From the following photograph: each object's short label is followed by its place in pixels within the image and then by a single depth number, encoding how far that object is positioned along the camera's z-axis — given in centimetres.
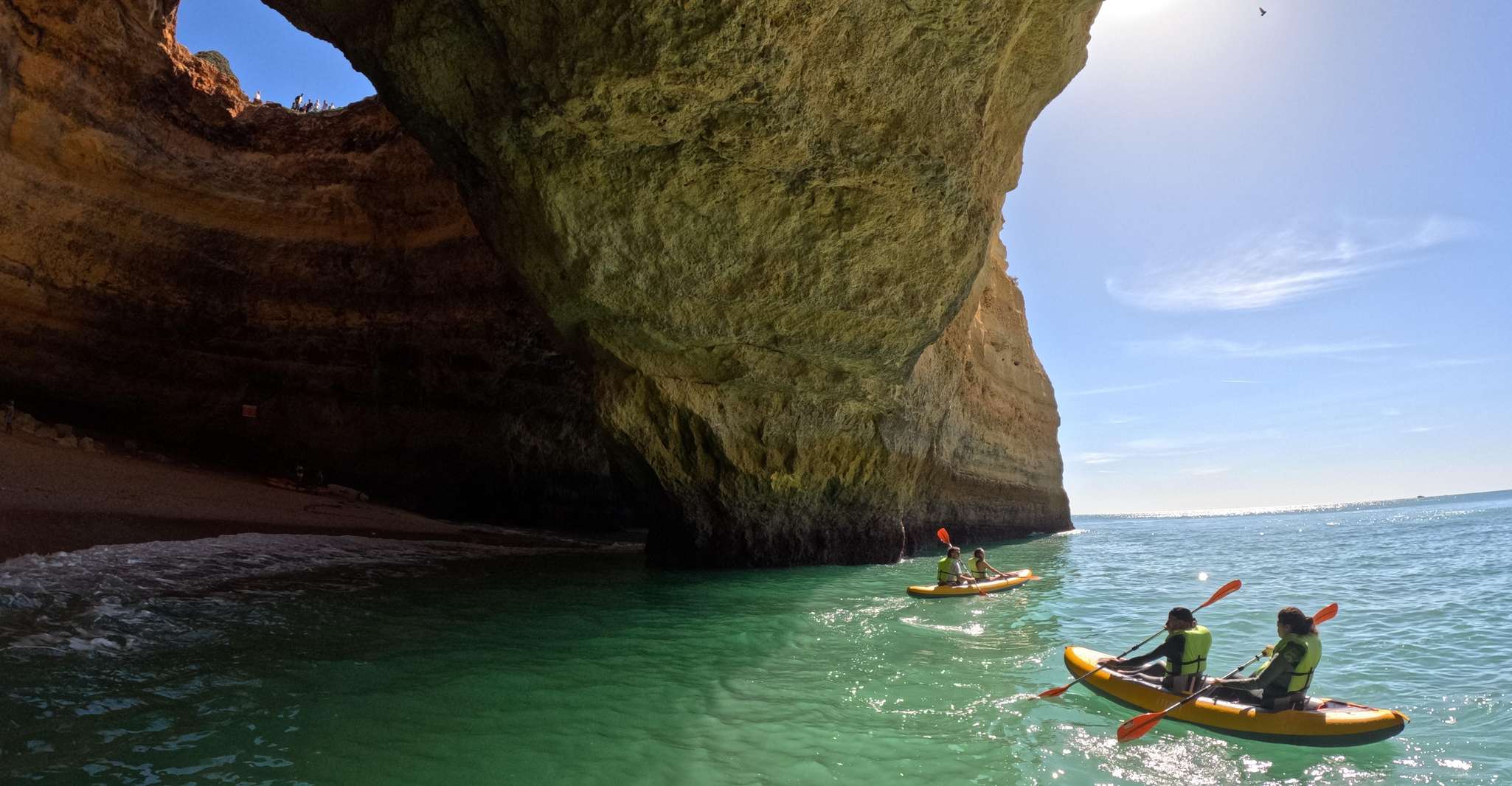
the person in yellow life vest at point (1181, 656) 614
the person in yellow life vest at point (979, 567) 1275
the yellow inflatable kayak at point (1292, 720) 514
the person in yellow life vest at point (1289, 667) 551
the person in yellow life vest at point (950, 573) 1175
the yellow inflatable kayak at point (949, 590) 1118
